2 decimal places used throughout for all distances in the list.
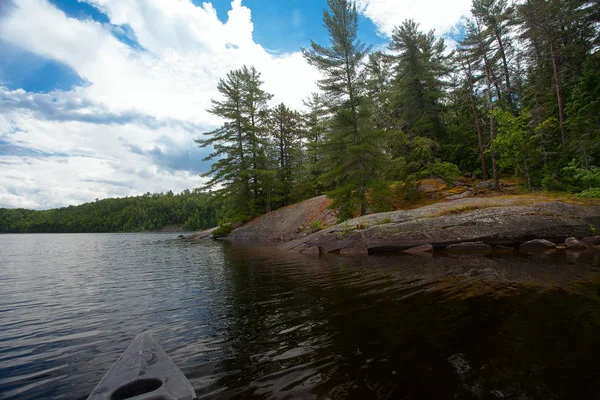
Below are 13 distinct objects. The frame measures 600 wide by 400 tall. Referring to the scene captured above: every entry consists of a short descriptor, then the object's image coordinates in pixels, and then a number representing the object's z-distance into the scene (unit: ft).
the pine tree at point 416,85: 86.43
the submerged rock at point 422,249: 43.01
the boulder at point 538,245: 38.83
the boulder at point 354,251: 46.78
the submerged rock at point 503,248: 39.26
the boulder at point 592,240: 37.31
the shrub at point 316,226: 71.82
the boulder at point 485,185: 69.87
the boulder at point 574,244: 37.19
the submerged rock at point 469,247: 41.50
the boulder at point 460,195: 63.87
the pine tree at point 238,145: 103.80
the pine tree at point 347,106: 63.62
